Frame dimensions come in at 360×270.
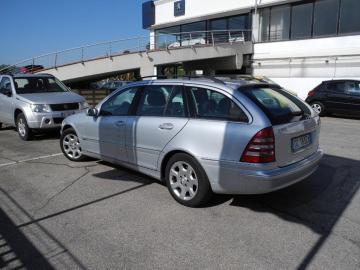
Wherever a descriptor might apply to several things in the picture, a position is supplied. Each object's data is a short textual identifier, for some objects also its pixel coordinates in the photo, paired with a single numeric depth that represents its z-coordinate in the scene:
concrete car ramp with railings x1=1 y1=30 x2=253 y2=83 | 20.80
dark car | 13.76
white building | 20.16
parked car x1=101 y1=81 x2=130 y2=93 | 26.64
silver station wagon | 3.99
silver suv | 9.01
